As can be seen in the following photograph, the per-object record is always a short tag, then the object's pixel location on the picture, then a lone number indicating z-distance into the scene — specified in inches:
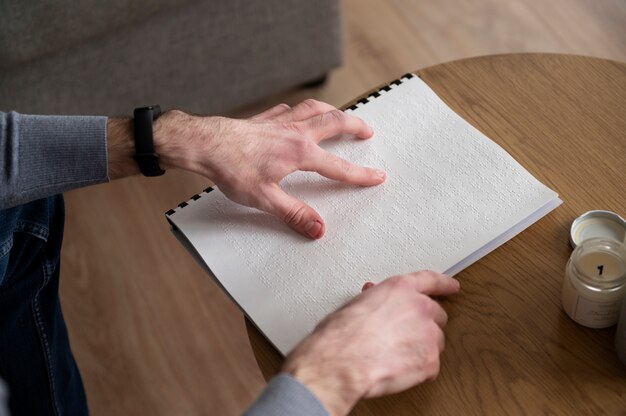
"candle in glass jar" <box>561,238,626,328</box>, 32.0
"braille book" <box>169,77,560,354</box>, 35.8
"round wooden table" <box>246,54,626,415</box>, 32.8
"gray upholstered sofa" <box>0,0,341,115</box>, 60.0
